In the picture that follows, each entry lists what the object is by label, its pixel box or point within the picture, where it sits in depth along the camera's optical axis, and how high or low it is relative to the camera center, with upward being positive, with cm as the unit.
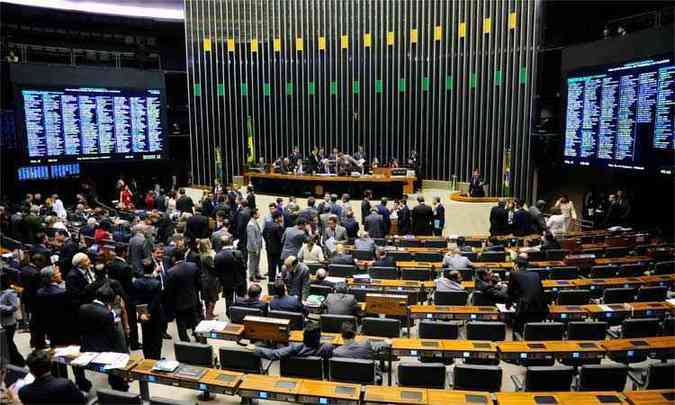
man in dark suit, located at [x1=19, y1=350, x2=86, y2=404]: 379 -170
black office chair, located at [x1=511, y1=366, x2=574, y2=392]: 462 -202
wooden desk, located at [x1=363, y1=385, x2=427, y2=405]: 427 -205
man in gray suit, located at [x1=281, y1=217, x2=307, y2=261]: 852 -142
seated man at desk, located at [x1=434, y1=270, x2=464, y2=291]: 682 -171
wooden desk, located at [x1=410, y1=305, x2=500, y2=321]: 628 -195
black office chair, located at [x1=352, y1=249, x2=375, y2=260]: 887 -173
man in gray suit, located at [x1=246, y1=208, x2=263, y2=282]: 909 -157
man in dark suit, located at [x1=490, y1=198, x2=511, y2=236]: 1105 -142
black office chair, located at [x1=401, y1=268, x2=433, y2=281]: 798 -185
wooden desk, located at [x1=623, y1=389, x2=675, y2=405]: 418 -202
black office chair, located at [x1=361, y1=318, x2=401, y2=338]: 576 -194
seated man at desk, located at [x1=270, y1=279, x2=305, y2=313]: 616 -176
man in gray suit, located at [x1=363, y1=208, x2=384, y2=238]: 1052 -144
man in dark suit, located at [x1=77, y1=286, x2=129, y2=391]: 504 -164
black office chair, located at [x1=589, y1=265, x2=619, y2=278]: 800 -182
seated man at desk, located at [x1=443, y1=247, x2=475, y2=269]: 776 -164
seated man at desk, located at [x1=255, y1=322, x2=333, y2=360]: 493 -187
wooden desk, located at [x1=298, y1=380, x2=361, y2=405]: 438 -207
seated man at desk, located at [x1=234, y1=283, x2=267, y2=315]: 612 -174
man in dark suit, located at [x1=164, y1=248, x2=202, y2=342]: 618 -165
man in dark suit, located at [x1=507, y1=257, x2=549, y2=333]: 604 -169
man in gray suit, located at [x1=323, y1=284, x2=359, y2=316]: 614 -179
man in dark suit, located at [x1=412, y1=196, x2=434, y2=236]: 1133 -145
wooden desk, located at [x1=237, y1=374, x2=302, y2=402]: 450 -207
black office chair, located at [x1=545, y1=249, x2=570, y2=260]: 884 -172
